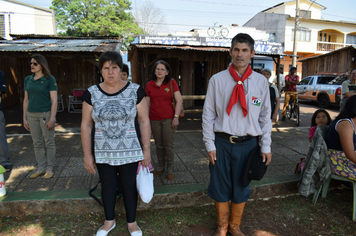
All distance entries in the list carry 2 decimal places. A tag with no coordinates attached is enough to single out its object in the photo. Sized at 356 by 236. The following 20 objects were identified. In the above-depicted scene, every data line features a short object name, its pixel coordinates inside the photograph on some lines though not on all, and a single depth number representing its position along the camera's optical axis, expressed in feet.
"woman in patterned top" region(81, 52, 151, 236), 7.72
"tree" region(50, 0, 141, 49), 81.87
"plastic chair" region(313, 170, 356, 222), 9.72
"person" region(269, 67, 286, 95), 36.29
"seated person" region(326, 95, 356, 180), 9.41
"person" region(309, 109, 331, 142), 12.05
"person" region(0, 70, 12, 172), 13.19
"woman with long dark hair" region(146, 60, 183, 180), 11.82
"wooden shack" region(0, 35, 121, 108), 33.80
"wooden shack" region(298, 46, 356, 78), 53.03
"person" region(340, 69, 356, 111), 18.63
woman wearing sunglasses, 11.81
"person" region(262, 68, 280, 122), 17.57
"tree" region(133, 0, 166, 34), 105.03
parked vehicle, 41.12
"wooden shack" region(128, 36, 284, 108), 29.16
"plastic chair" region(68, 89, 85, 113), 35.73
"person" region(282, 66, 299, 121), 28.86
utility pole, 60.96
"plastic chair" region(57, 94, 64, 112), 36.96
